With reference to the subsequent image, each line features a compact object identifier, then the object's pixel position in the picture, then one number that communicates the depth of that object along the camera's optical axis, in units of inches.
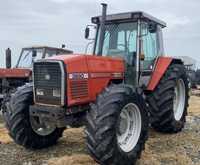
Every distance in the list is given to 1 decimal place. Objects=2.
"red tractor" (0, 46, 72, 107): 295.7
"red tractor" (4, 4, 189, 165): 140.7
